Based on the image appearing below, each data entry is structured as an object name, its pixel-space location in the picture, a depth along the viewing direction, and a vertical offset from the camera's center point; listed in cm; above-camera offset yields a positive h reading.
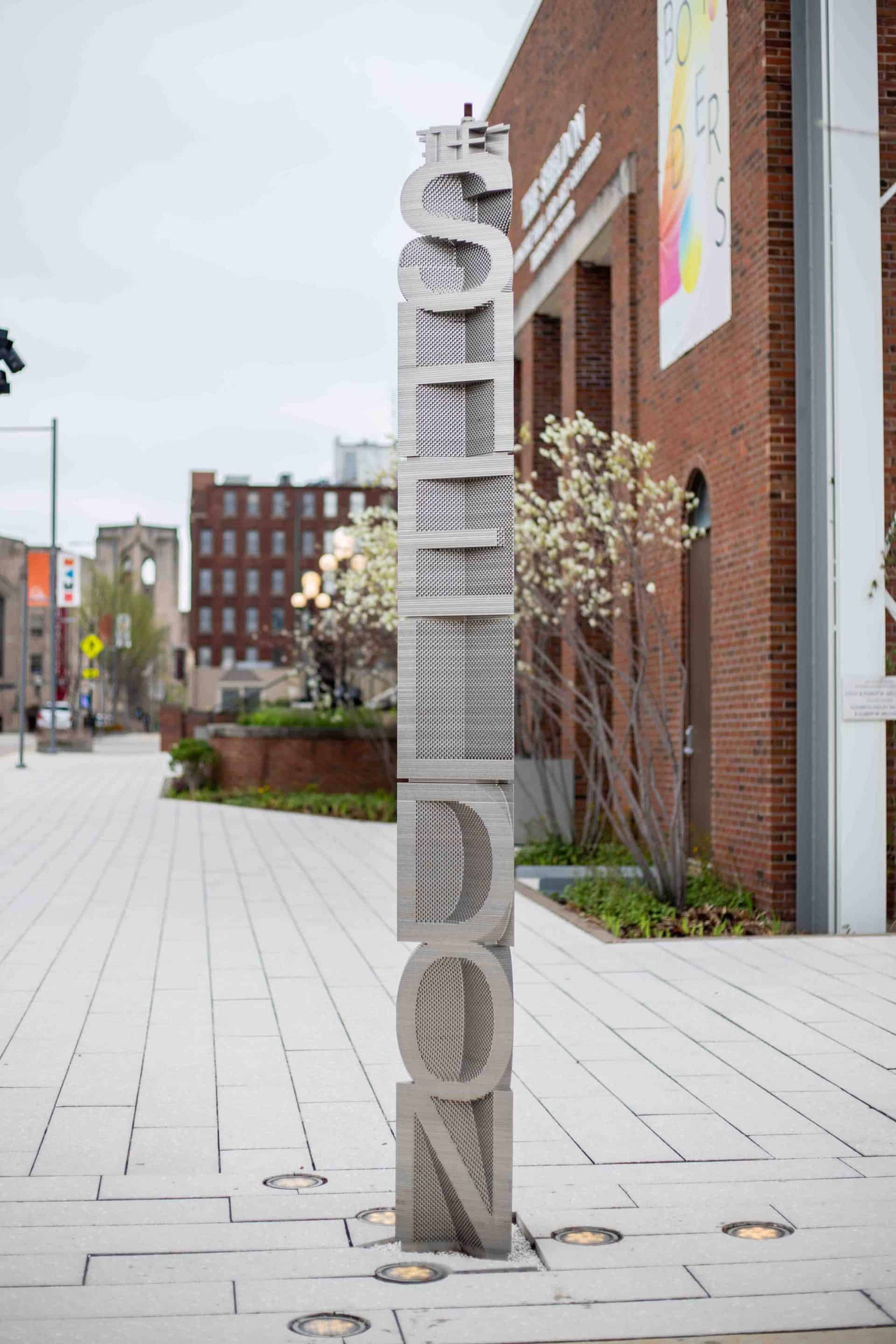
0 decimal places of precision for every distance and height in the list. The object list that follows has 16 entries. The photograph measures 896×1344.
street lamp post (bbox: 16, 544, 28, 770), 4177 +119
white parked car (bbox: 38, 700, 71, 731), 6680 -48
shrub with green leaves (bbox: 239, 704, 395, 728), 2538 -19
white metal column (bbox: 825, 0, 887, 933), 1060 +110
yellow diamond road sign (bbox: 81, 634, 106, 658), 5416 +211
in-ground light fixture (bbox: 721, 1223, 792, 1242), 448 -152
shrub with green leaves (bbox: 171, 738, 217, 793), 2670 -96
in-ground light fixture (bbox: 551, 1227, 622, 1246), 448 -153
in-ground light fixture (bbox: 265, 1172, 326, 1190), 504 -154
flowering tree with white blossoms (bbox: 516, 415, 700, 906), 1225 +91
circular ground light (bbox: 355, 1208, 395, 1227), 468 -154
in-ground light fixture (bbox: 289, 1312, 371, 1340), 374 -150
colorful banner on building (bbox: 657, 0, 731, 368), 1237 +454
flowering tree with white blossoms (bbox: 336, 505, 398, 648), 1961 +171
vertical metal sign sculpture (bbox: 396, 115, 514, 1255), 445 -6
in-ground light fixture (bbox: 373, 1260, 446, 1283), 417 -153
